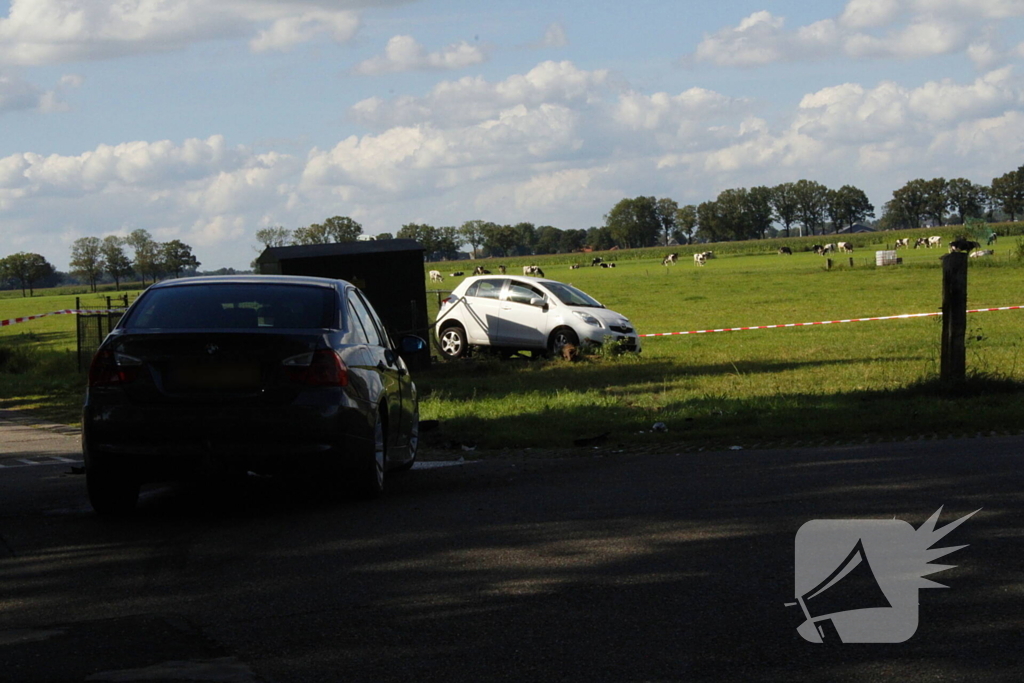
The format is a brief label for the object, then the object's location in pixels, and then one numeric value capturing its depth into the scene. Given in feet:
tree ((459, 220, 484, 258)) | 622.13
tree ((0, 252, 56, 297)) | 562.25
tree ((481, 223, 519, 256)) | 636.89
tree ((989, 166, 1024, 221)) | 631.97
